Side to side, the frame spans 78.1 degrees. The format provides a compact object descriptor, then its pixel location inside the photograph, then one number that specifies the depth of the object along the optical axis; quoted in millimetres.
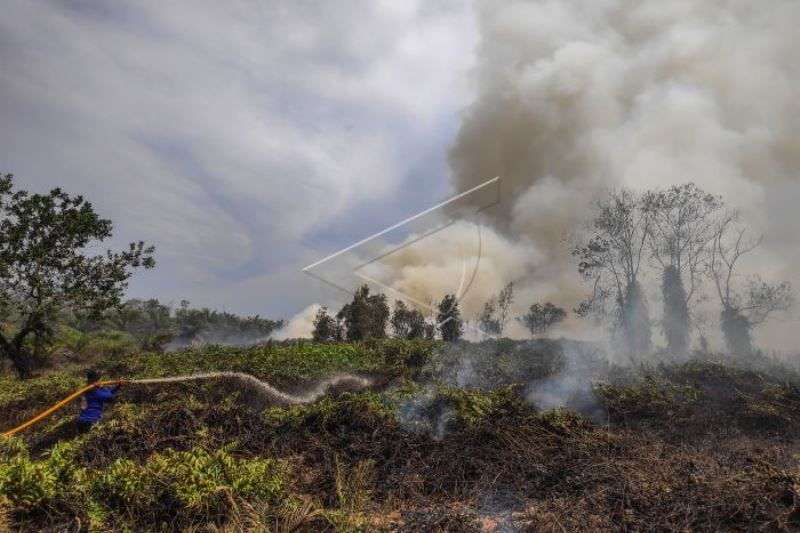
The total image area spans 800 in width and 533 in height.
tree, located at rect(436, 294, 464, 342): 27233
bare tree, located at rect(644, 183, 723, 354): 32312
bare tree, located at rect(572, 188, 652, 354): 32500
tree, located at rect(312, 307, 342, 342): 38594
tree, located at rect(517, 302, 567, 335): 52094
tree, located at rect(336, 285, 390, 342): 38625
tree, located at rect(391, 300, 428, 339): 50634
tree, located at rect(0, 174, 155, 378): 19984
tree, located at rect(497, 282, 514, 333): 47256
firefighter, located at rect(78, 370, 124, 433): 9336
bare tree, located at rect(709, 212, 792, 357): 31122
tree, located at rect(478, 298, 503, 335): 50125
